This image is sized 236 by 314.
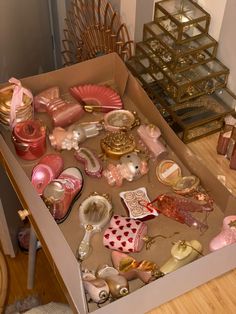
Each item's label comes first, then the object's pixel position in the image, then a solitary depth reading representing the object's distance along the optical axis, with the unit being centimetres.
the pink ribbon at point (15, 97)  118
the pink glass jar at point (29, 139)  114
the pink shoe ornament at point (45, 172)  112
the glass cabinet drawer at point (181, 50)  117
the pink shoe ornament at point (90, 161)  113
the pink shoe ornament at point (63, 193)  106
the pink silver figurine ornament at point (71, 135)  117
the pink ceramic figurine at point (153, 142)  116
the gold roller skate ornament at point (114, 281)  93
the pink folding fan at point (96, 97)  127
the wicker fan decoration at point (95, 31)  143
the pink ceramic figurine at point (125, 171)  111
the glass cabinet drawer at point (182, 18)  116
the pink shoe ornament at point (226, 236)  97
